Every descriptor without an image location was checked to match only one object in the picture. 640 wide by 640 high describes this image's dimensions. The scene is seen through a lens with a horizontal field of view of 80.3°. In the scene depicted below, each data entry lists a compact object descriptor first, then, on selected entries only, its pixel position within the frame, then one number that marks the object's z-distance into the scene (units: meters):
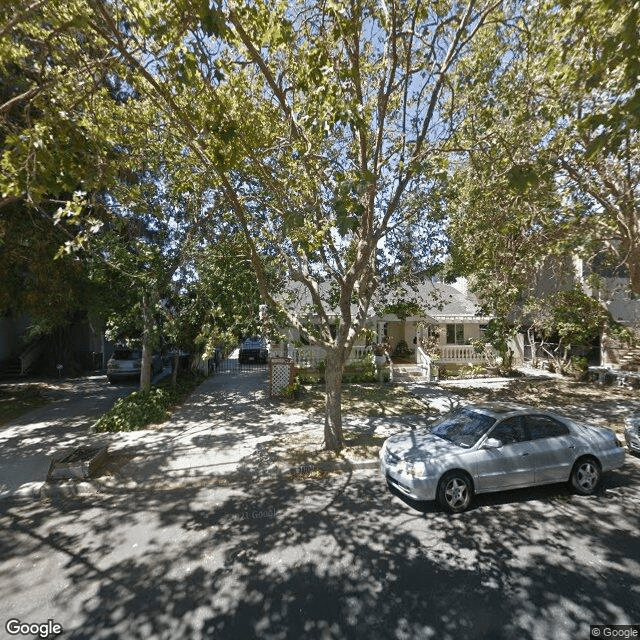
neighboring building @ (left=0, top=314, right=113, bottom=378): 19.88
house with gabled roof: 17.67
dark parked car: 24.39
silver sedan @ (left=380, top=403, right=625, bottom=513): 5.66
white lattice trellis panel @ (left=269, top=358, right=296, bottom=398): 13.85
